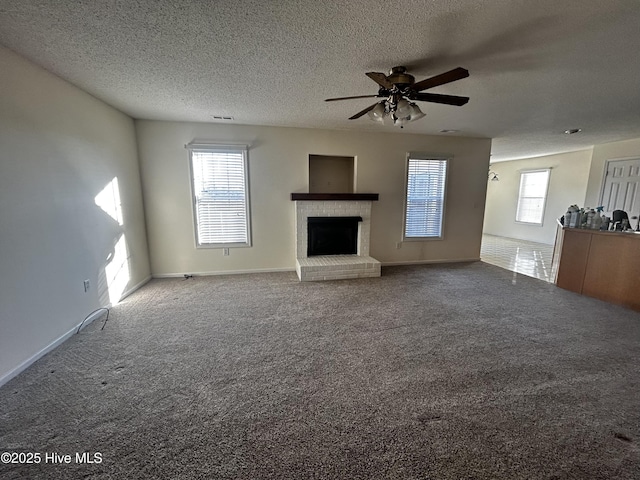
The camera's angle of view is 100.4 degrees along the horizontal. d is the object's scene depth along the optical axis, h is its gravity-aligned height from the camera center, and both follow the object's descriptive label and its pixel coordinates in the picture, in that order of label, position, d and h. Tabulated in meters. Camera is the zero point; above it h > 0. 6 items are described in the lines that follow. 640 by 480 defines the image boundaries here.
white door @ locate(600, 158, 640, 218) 5.07 +0.19
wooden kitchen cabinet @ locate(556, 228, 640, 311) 3.29 -0.92
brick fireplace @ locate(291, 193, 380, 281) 4.31 -0.75
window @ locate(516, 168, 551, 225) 7.47 +0.02
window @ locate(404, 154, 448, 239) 5.11 -0.02
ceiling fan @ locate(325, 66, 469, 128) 2.22 +0.86
